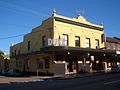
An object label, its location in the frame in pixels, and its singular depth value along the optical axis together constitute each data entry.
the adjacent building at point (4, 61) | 28.09
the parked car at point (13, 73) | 17.90
